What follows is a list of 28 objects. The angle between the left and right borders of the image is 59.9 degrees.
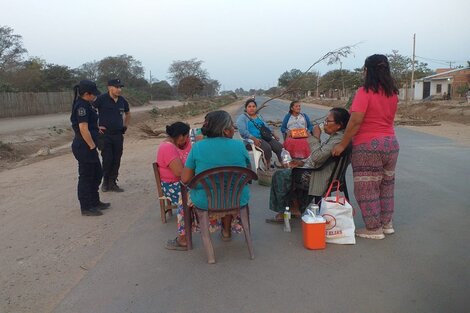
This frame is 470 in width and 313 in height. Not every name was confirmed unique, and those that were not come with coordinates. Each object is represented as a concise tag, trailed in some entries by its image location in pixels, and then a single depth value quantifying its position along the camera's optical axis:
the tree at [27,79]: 40.62
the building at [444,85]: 42.59
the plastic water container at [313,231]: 3.99
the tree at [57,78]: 45.03
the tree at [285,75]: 98.81
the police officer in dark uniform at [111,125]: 6.42
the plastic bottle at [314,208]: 4.07
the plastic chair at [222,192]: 3.65
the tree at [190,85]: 53.31
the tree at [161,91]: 84.69
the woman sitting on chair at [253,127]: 7.16
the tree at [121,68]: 73.85
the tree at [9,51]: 44.84
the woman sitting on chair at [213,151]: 3.73
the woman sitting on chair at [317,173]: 4.23
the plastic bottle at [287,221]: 4.62
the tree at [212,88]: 86.26
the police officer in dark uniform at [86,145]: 5.30
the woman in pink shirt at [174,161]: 4.23
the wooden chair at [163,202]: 4.99
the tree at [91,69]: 74.08
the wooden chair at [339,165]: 4.23
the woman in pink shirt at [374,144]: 3.93
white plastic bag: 4.10
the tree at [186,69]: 83.31
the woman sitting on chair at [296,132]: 7.33
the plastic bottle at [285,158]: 6.28
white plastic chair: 6.86
